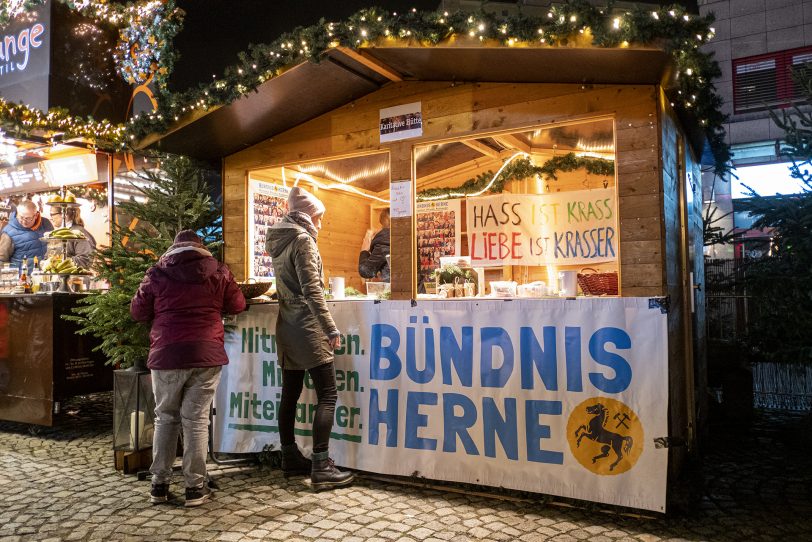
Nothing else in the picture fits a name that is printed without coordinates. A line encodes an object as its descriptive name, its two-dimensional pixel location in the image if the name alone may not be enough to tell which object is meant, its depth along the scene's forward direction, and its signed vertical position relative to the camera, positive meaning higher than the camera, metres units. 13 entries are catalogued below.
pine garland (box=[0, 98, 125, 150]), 8.45 +2.64
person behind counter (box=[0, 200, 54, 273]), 9.68 +1.10
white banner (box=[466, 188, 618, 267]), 6.23 +0.78
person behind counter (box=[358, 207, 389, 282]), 8.42 +0.63
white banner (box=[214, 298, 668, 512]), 4.18 -0.74
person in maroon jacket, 4.44 -0.37
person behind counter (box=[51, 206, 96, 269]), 8.29 +0.86
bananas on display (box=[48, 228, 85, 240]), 7.64 +0.91
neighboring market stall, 6.94 +2.18
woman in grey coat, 4.77 -0.21
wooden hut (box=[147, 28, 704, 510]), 4.43 +1.56
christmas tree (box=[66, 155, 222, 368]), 5.72 +0.64
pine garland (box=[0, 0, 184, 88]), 7.87 +4.06
